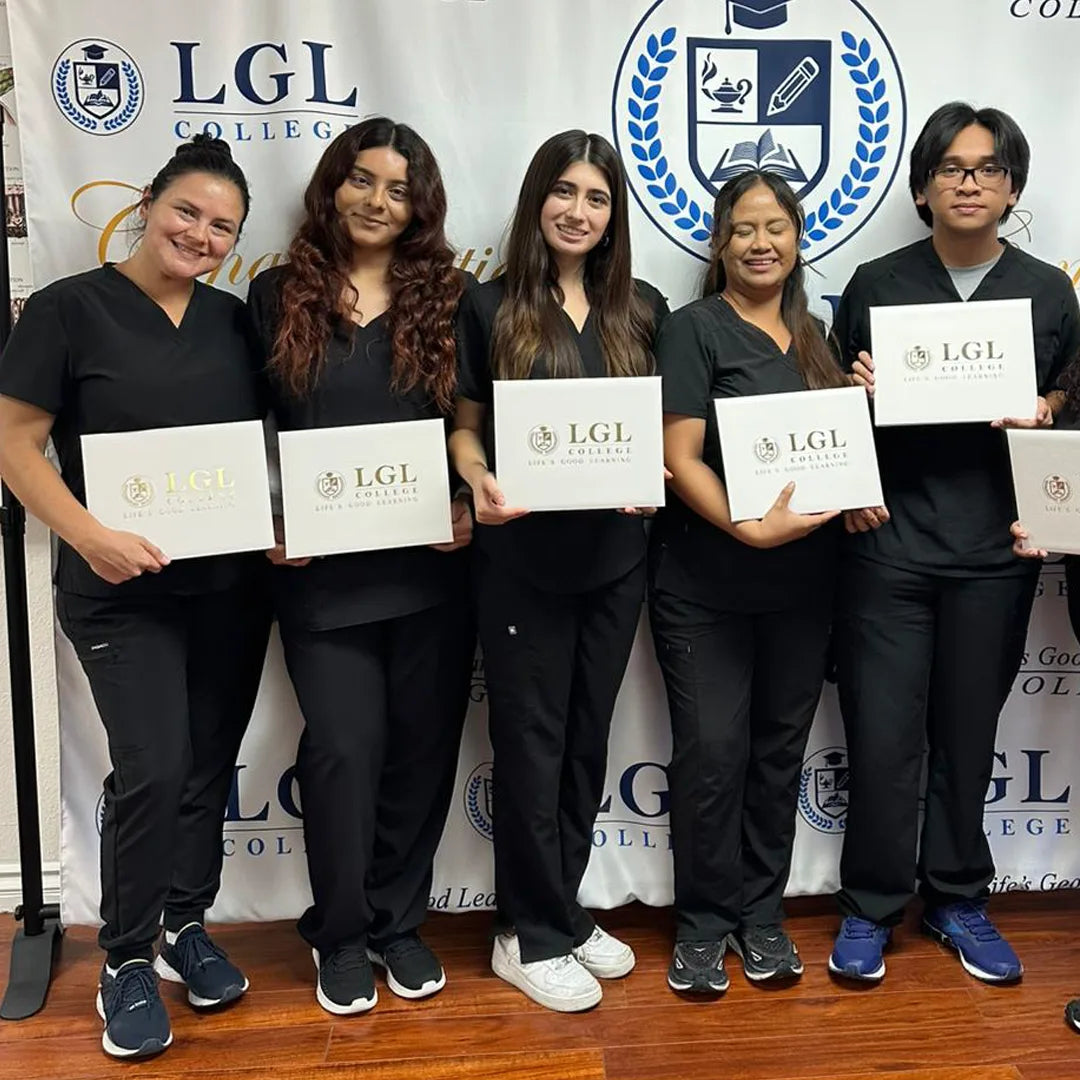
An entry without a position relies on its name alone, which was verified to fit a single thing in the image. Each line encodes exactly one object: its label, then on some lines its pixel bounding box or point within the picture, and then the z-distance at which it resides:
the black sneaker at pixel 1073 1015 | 1.88
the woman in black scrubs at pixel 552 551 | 1.79
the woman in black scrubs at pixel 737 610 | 1.87
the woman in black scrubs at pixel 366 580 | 1.76
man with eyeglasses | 1.91
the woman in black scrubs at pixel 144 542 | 1.65
